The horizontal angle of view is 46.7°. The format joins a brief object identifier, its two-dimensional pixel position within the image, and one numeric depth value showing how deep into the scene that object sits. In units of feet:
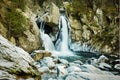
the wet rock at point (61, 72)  23.90
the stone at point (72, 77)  21.35
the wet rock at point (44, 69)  25.44
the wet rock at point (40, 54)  33.42
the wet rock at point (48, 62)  28.21
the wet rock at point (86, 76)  21.56
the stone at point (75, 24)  54.87
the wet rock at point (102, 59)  37.52
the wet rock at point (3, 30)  36.64
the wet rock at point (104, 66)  32.13
